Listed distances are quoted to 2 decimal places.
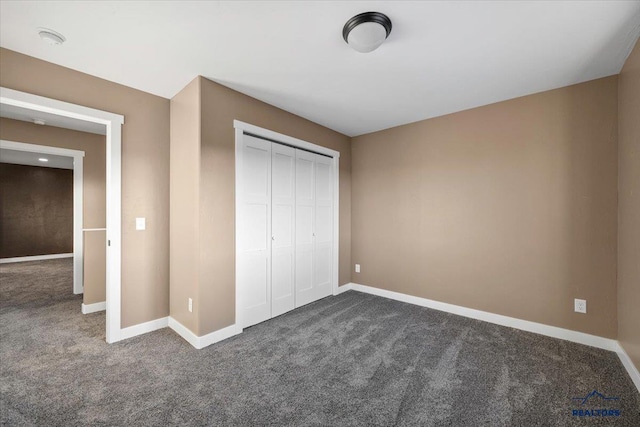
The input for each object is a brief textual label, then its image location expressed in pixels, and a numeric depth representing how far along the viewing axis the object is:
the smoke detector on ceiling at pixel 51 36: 1.89
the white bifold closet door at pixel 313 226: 3.62
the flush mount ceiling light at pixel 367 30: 1.73
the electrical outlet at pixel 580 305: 2.56
